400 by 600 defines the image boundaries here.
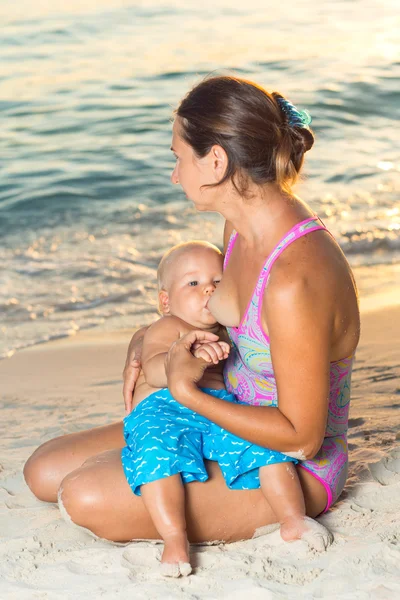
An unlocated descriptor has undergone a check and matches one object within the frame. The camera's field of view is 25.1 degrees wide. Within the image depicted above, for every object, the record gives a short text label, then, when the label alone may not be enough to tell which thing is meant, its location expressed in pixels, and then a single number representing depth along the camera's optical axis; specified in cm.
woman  263
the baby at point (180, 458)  273
